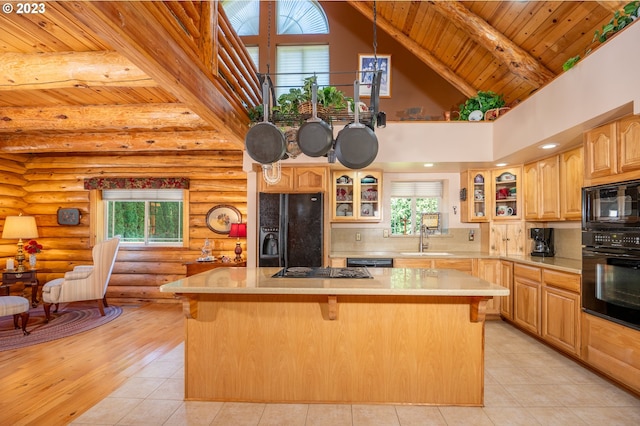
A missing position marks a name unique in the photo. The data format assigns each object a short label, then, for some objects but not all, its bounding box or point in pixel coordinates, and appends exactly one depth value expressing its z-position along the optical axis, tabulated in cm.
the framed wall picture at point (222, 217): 567
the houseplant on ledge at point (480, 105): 455
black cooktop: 254
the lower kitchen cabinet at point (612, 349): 249
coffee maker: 427
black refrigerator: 448
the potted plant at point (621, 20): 247
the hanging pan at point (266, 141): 238
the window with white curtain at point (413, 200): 522
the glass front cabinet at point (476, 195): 476
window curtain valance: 566
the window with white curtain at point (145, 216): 593
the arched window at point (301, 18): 610
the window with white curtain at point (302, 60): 609
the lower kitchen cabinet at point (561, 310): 311
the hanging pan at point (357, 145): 235
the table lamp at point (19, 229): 523
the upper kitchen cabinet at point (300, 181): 457
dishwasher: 453
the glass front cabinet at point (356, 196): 487
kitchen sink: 464
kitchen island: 241
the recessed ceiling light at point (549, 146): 356
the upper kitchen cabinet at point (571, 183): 352
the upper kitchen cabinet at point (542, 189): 389
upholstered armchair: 466
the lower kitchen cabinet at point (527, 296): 367
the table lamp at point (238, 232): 522
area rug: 384
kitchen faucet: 503
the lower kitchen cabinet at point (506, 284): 423
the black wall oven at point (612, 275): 254
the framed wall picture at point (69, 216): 576
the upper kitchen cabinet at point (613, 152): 256
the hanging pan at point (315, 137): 238
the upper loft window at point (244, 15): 617
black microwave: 254
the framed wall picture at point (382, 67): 583
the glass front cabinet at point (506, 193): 455
